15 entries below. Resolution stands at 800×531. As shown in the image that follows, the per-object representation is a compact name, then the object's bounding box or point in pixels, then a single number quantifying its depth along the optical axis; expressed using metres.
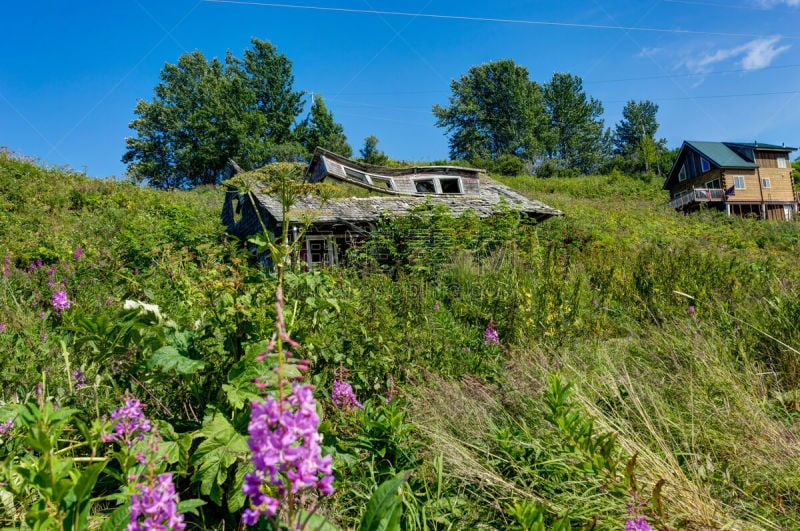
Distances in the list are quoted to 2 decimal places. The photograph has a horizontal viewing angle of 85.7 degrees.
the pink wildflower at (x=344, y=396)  2.52
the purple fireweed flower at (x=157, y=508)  0.91
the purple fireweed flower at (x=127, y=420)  1.39
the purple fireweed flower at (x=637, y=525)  1.42
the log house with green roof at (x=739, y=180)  32.66
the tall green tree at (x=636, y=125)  60.62
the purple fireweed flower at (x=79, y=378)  2.25
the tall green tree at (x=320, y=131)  42.16
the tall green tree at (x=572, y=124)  54.53
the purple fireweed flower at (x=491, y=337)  3.94
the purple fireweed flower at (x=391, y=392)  2.84
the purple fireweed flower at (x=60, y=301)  3.82
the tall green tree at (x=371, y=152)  36.78
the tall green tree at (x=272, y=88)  43.19
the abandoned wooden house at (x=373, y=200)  11.90
